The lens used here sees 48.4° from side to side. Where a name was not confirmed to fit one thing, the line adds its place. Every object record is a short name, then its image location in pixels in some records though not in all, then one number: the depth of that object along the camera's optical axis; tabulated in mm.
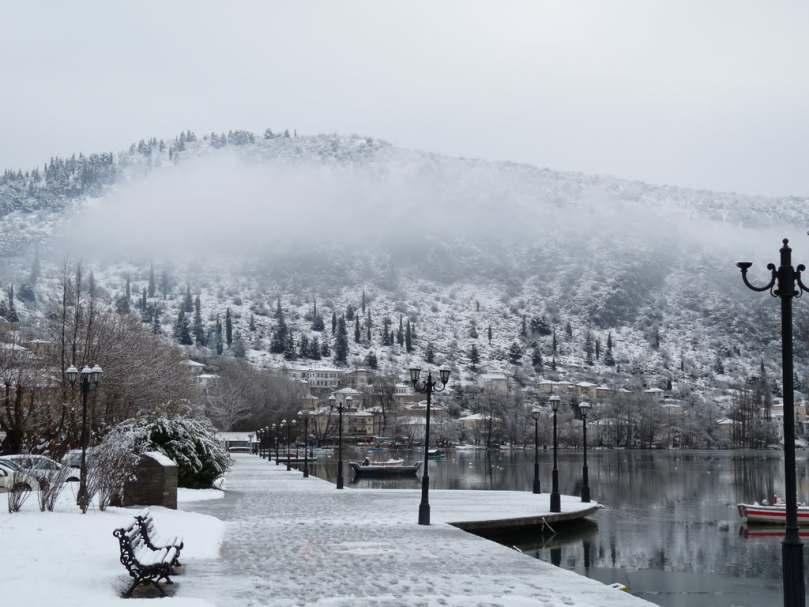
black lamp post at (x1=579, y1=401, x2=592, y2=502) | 32719
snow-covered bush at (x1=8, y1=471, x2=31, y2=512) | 17748
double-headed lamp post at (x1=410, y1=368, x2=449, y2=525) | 22188
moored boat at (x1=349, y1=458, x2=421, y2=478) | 65625
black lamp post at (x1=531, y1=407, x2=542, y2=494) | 36875
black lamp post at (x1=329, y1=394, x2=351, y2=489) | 38928
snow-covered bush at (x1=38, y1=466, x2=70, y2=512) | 18516
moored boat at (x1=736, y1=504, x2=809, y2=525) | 33594
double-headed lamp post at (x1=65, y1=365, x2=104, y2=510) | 19262
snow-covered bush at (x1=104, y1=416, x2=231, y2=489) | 30062
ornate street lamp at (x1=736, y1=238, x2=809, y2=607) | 10391
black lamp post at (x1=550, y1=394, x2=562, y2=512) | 27859
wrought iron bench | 11867
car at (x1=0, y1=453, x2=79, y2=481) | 19172
